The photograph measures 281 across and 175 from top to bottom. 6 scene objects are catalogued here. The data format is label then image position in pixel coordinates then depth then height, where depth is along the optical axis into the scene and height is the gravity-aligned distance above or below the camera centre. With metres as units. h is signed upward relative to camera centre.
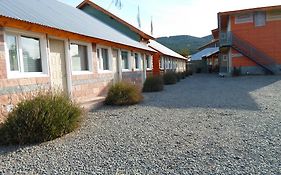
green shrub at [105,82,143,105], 10.12 -1.00
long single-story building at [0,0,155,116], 6.47 +0.73
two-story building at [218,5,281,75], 27.48 +3.07
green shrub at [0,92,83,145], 5.21 -1.05
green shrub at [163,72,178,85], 22.11 -0.81
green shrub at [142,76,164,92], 15.75 -0.99
